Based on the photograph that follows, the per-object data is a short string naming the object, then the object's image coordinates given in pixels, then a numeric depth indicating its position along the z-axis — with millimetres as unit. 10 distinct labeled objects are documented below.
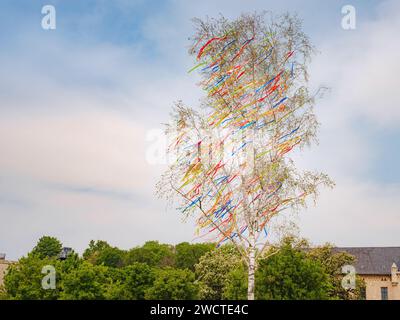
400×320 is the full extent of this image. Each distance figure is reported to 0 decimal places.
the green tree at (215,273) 48188
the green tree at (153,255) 88794
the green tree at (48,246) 101338
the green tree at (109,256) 96500
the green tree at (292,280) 25531
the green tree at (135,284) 31547
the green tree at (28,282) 34188
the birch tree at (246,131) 22859
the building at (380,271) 60750
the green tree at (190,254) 84062
